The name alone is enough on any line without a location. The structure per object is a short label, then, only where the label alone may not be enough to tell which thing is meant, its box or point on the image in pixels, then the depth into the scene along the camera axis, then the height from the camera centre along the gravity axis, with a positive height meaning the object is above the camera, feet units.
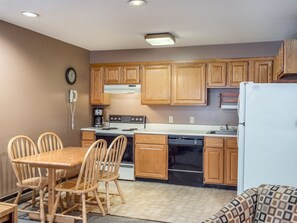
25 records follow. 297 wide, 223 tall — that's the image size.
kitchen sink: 15.25 -0.95
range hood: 17.33 +1.41
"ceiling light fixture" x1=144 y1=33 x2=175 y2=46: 13.55 +3.48
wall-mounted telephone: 16.37 +0.64
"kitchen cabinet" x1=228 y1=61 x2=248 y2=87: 15.52 +2.19
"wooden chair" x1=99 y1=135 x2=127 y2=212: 11.99 -2.16
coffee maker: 18.65 -0.32
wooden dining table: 9.89 -1.72
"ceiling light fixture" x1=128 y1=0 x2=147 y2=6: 9.32 +3.53
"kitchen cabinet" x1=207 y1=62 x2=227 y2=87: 15.81 +2.15
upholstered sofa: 5.97 -1.95
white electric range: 16.38 -1.35
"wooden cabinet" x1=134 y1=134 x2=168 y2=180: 15.80 -2.34
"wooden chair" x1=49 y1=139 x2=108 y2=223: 10.24 -2.48
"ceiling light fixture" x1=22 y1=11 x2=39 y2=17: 10.71 +3.58
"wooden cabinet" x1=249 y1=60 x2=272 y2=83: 15.19 +2.26
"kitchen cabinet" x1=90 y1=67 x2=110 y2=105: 18.22 +1.54
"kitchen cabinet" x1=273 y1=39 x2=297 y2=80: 10.19 +2.02
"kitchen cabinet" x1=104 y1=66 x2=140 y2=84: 17.47 +2.26
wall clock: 16.08 +2.01
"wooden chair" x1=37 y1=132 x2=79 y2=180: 12.31 -1.57
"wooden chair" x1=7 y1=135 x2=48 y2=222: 10.78 -2.36
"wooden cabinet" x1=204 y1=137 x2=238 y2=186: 14.69 -2.35
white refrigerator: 10.40 -0.68
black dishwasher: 15.25 -2.44
